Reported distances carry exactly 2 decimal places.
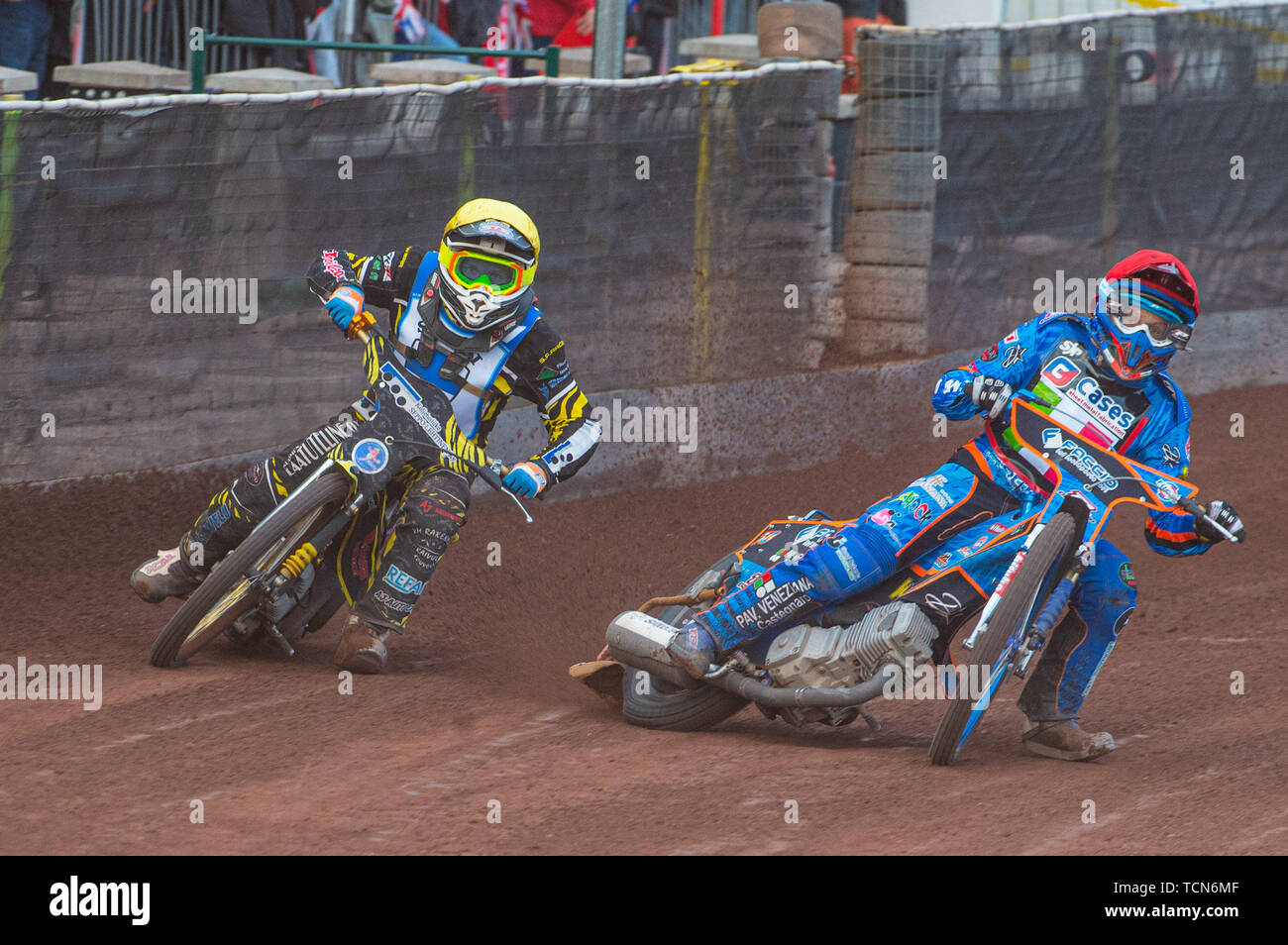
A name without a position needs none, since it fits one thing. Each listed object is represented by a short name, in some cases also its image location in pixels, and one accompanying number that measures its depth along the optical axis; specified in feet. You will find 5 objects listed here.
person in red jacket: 82.69
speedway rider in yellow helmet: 41.19
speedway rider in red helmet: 37.52
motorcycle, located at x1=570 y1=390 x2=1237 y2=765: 35.86
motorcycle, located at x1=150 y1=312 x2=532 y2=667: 39.40
